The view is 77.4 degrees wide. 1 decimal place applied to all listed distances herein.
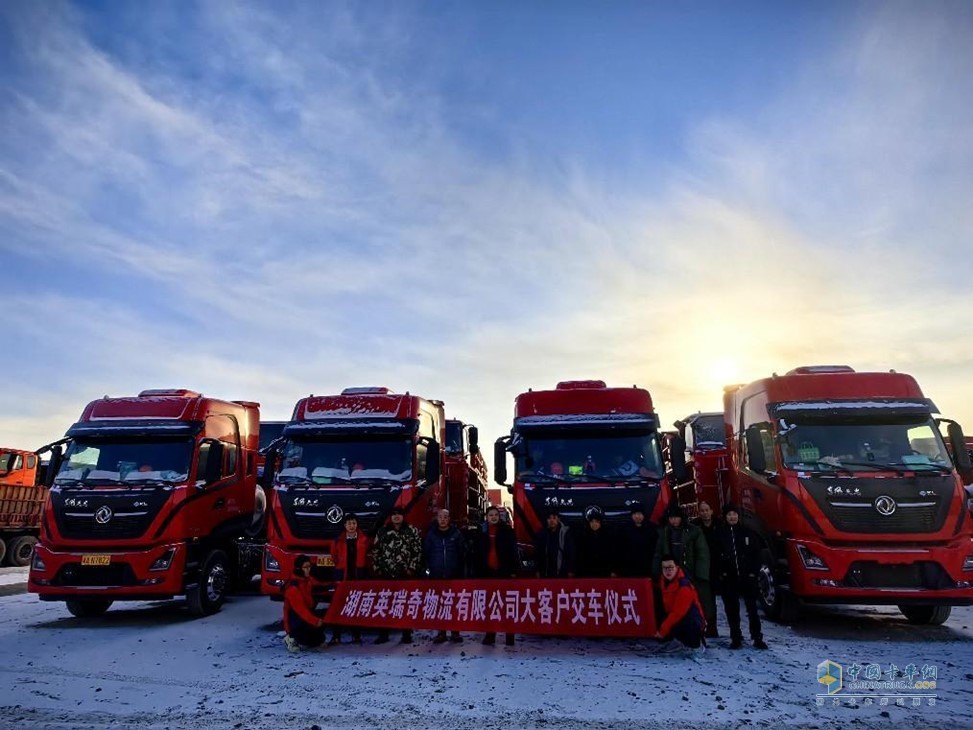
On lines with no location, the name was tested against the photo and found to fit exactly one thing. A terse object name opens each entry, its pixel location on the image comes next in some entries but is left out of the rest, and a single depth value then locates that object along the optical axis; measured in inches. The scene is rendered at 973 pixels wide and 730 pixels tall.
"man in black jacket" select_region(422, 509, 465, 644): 335.6
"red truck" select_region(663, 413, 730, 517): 479.5
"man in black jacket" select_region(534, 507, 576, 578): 338.3
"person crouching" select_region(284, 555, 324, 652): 306.7
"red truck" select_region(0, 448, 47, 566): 721.0
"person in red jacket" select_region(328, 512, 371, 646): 344.2
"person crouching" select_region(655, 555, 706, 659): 281.1
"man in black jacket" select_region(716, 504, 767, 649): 299.1
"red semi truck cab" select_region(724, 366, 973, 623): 319.3
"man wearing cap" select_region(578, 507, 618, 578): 352.5
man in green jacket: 310.8
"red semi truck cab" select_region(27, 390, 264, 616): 377.7
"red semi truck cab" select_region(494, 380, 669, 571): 370.9
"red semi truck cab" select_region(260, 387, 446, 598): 374.3
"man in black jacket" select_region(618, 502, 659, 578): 349.7
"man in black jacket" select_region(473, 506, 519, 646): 336.5
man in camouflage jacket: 341.7
